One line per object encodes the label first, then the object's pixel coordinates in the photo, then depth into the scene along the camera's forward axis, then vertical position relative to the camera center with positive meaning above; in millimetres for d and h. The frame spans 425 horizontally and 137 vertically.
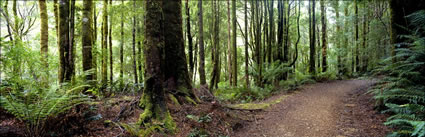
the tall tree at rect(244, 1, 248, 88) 12752 -330
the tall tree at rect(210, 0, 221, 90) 11461 +1554
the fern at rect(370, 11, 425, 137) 3711 -552
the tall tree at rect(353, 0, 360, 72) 14903 +3062
